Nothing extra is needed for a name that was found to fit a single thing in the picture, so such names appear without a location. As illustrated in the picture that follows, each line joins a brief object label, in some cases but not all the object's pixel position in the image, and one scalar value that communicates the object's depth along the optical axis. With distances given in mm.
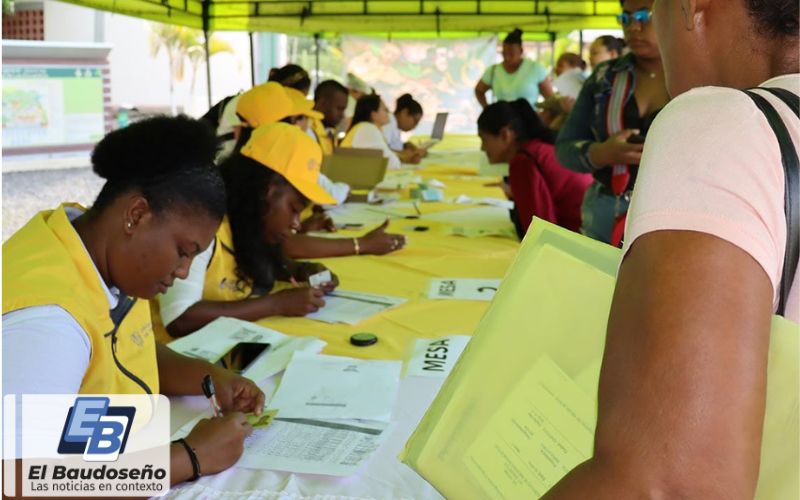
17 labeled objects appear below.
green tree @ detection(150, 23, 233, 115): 11562
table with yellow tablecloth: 1011
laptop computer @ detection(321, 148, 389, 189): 3719
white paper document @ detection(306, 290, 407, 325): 1760
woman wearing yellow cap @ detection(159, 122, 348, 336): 1909
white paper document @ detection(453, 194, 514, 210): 3340
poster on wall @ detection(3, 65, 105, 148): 6191
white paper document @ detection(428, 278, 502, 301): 1953
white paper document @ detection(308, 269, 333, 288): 1951
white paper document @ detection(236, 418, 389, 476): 1045
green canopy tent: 4996
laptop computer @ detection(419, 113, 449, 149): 6523
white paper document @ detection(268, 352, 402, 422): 1207
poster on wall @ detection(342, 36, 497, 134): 7570
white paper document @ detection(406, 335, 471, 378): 1419
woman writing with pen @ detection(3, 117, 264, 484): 918
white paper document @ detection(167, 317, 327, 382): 1429
